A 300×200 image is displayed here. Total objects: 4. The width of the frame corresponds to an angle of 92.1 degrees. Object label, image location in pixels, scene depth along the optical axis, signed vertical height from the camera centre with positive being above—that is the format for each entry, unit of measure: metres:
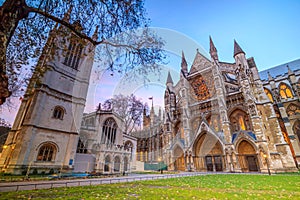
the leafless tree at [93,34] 6.61 +5.83
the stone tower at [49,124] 13.39 +3.54
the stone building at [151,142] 34.91 +4.70
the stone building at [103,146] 17.79 +1.90
